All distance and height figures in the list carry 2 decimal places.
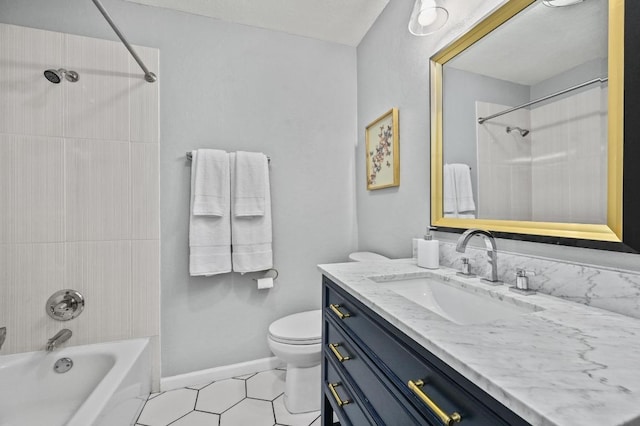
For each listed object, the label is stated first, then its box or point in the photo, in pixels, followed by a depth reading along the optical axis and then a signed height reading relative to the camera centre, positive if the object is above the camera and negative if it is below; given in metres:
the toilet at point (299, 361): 1.46 -0.80
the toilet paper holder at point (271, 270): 1.93 -0.42
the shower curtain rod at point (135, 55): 1.15 +0.84
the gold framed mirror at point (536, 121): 0.72 +0.29
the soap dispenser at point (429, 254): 1.19 -0.19
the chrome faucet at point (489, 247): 0.93 -0.13
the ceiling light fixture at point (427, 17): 1.15 +0.83
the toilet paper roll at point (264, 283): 1.84 -0.48
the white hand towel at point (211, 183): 1.72 +0.19
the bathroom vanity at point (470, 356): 0.37 -0.25
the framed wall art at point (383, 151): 1.64 +0.38
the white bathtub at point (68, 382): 1.30 -0.85
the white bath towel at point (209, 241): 1.71 -0.18
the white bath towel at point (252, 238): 1.80 -0.17
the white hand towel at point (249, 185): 1.80 +0.18
